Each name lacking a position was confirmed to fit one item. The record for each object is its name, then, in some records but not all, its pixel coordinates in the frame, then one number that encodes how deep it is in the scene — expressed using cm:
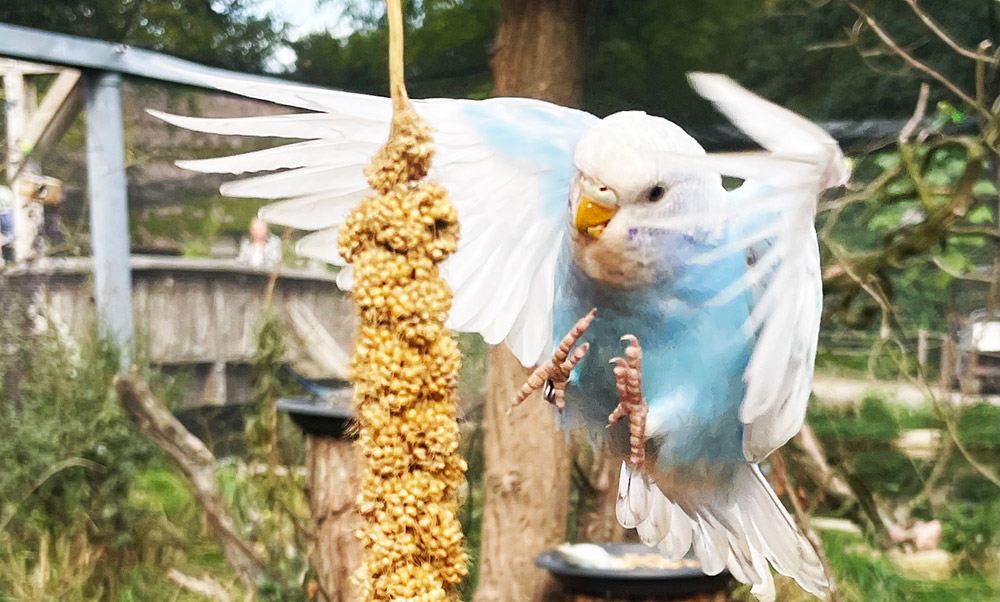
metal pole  112
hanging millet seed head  57
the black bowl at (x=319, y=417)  87
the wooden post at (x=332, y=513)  91
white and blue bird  58
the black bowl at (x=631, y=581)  81
